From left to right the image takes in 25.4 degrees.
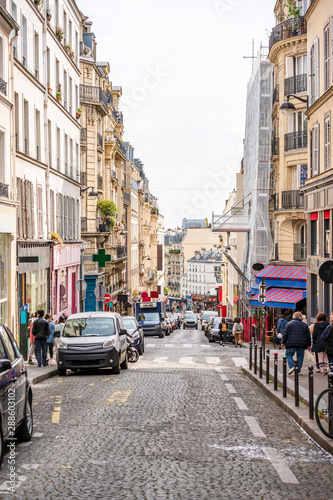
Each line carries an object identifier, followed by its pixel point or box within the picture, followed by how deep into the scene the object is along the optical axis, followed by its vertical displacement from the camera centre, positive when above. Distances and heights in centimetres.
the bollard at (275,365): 1472 -219
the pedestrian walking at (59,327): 1883 -206
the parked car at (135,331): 2689 -274
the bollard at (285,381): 1345 -234
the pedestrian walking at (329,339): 1309 -149
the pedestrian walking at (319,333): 1554 -170
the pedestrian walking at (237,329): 3675 -366
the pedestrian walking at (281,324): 3125 -290
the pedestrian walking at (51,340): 2261 -256
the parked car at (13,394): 768 -155
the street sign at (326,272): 1291 -29
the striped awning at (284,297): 3403 -196
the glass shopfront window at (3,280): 2170 -67
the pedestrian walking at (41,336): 2041 -218
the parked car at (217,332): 4203 -442
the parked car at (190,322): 8344 -743
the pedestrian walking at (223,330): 3950 -401
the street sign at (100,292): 3209 -153
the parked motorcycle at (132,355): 2325 -312
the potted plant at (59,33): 3256 +994
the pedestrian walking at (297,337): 1717 -190
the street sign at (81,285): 2841 -109
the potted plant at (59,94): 3297 +729
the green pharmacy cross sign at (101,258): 3694 -6
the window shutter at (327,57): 2119 +574
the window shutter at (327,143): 2143 +328
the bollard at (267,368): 1611 -245
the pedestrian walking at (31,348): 2136 -270
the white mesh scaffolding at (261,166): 4119 +506
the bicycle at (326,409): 944 -204
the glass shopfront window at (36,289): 2623 -121
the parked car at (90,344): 1803 -215
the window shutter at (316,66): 2254 +585
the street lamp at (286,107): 2231 +451
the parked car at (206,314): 6818 -570
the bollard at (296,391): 1239 -229
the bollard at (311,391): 1098 -203
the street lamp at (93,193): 3744 +324
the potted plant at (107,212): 4784 +293
